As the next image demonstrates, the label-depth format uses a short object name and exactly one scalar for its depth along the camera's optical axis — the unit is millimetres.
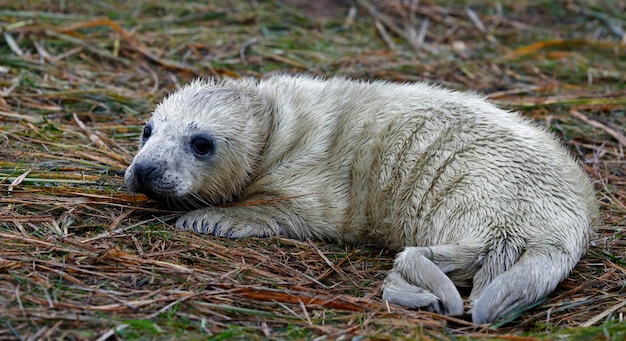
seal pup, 7879
